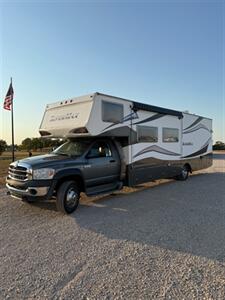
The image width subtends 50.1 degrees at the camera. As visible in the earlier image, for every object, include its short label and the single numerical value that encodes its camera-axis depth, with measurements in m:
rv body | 5.99
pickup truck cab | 5.83
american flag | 13.92
